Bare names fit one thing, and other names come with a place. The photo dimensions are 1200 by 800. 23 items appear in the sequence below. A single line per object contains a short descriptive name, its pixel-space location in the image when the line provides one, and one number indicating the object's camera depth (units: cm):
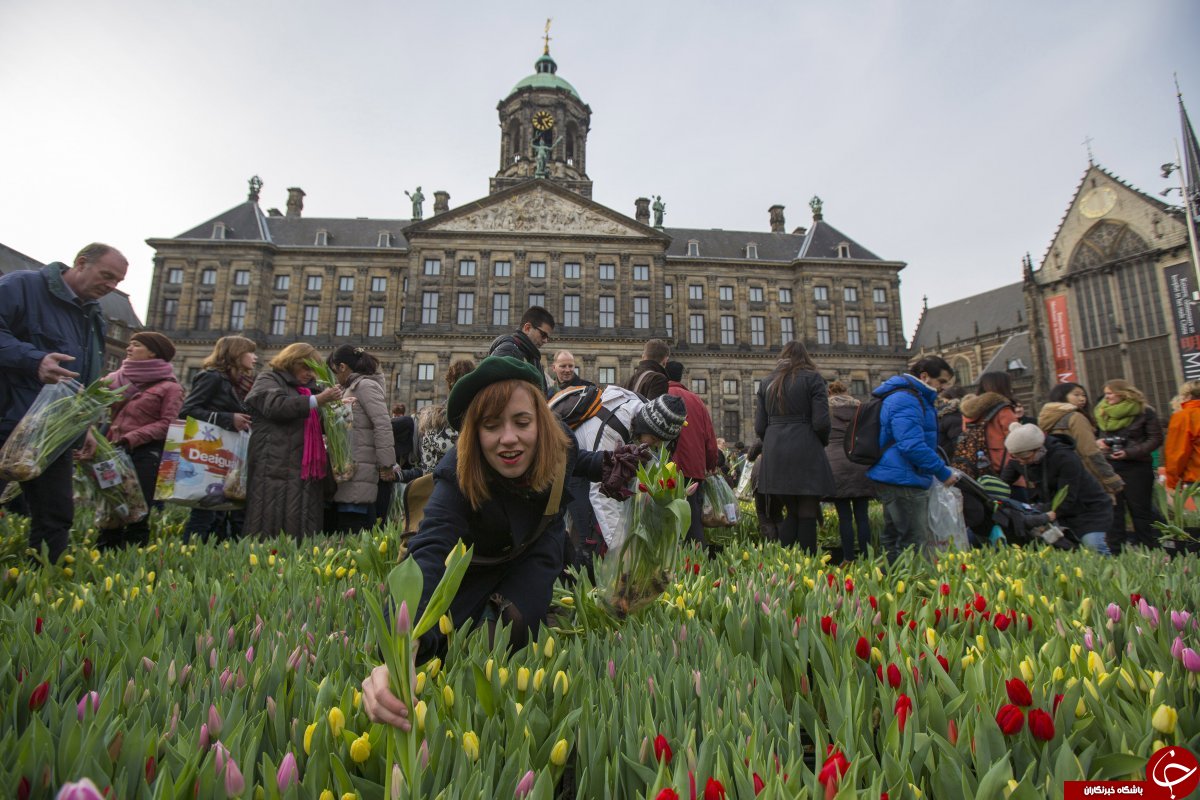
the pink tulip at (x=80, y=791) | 64
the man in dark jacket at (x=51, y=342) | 371
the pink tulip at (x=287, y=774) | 123
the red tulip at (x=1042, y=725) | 141
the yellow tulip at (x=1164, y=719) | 141
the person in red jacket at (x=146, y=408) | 507
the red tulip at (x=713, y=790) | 113
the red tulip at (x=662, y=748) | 134
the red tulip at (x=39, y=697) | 155
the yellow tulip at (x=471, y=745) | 135
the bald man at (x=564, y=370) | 536
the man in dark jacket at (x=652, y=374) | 507
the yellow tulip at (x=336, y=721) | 144
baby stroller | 520
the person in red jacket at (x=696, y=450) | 533
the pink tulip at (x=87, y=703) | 151
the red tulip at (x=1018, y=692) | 150
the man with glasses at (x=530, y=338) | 457
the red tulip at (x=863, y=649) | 205
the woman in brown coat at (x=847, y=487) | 600
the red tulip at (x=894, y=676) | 175
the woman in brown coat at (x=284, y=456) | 515
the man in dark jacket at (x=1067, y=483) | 524
